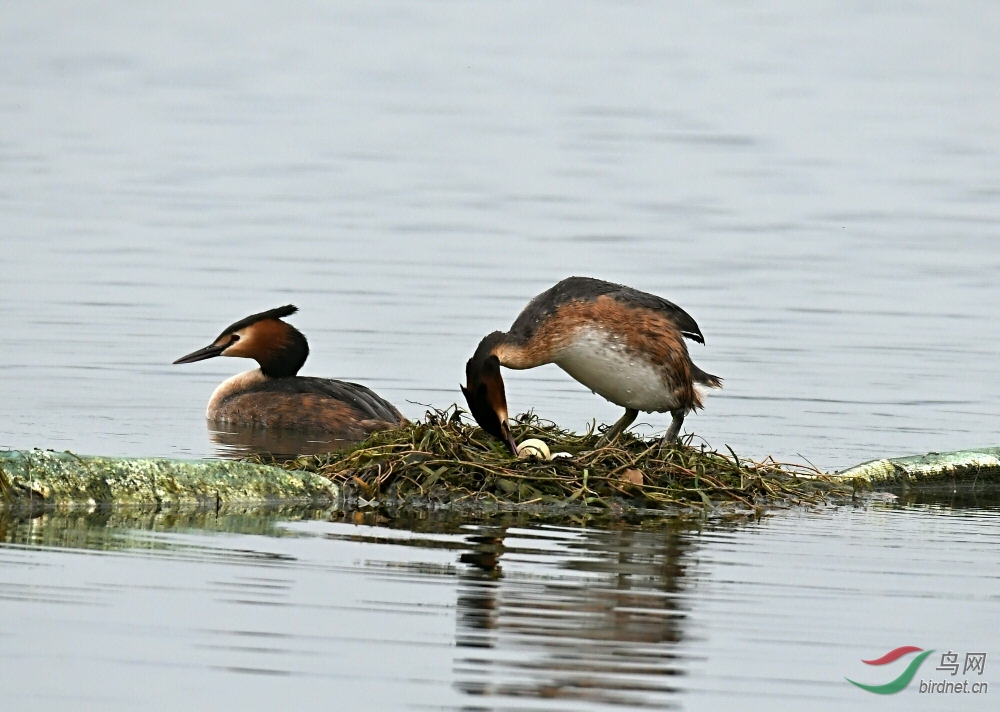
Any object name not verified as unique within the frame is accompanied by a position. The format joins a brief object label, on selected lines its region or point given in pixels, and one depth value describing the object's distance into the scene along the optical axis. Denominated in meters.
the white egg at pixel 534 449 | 19.91
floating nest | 19.33
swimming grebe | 27.39
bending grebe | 20.98
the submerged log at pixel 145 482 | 18.37
